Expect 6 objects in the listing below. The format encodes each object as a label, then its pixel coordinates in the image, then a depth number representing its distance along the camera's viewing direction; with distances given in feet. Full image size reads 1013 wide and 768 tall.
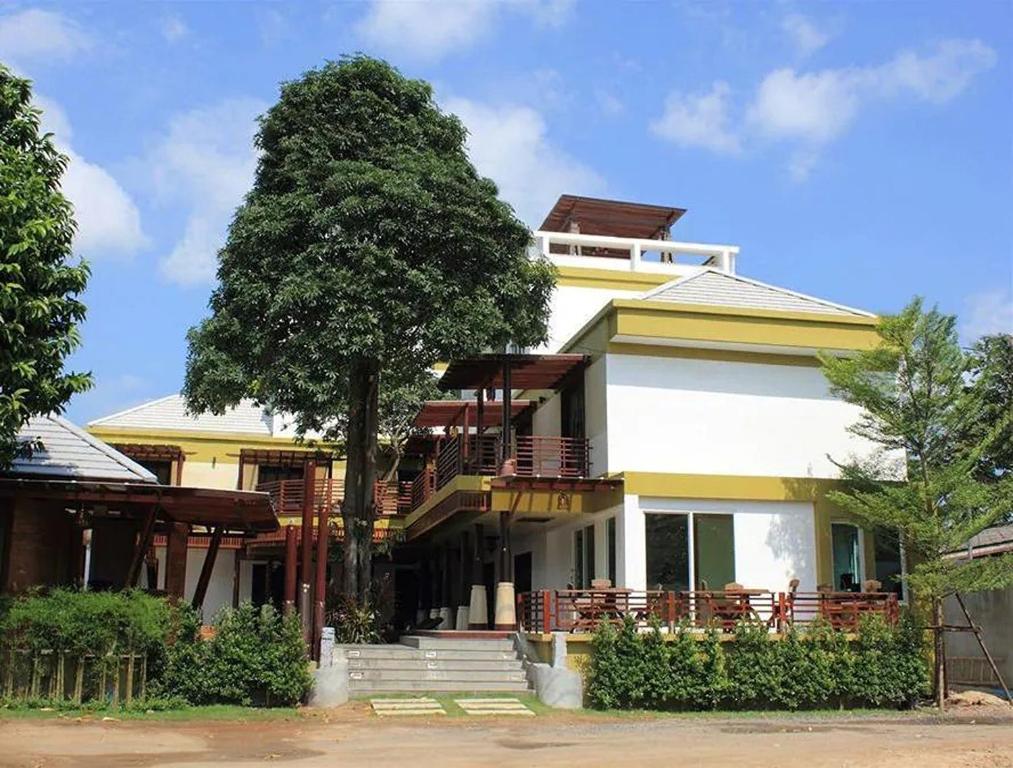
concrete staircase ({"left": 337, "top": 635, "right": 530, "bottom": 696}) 57.98
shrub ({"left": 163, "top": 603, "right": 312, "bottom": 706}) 51.44
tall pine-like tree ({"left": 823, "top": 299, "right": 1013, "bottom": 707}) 58.13
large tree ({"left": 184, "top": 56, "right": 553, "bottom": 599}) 65.92
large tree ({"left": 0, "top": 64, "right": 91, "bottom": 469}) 43.96
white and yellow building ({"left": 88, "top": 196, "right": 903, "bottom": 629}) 65.51
